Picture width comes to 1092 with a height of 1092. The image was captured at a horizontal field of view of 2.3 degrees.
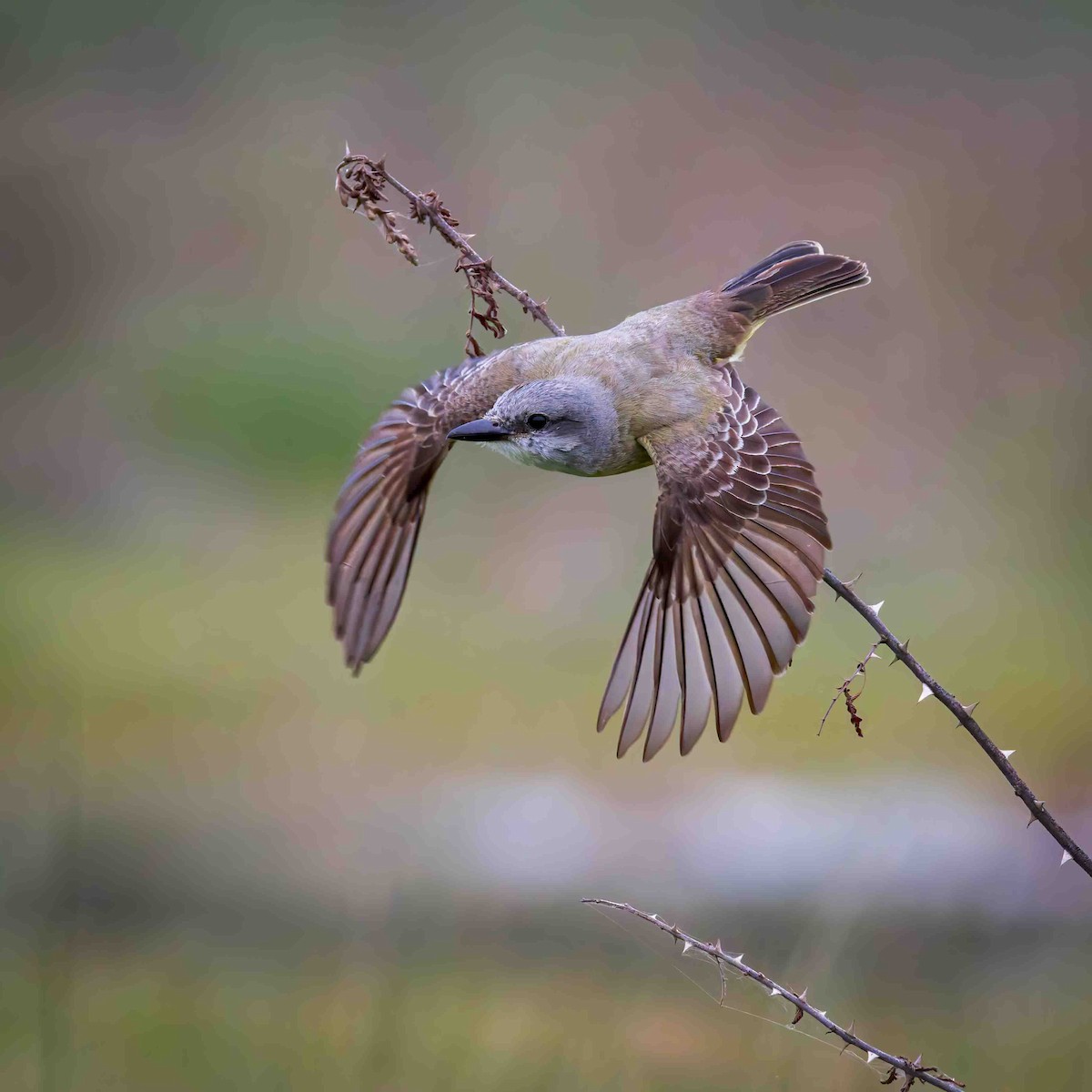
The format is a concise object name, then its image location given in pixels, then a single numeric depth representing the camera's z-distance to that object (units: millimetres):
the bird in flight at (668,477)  7917
